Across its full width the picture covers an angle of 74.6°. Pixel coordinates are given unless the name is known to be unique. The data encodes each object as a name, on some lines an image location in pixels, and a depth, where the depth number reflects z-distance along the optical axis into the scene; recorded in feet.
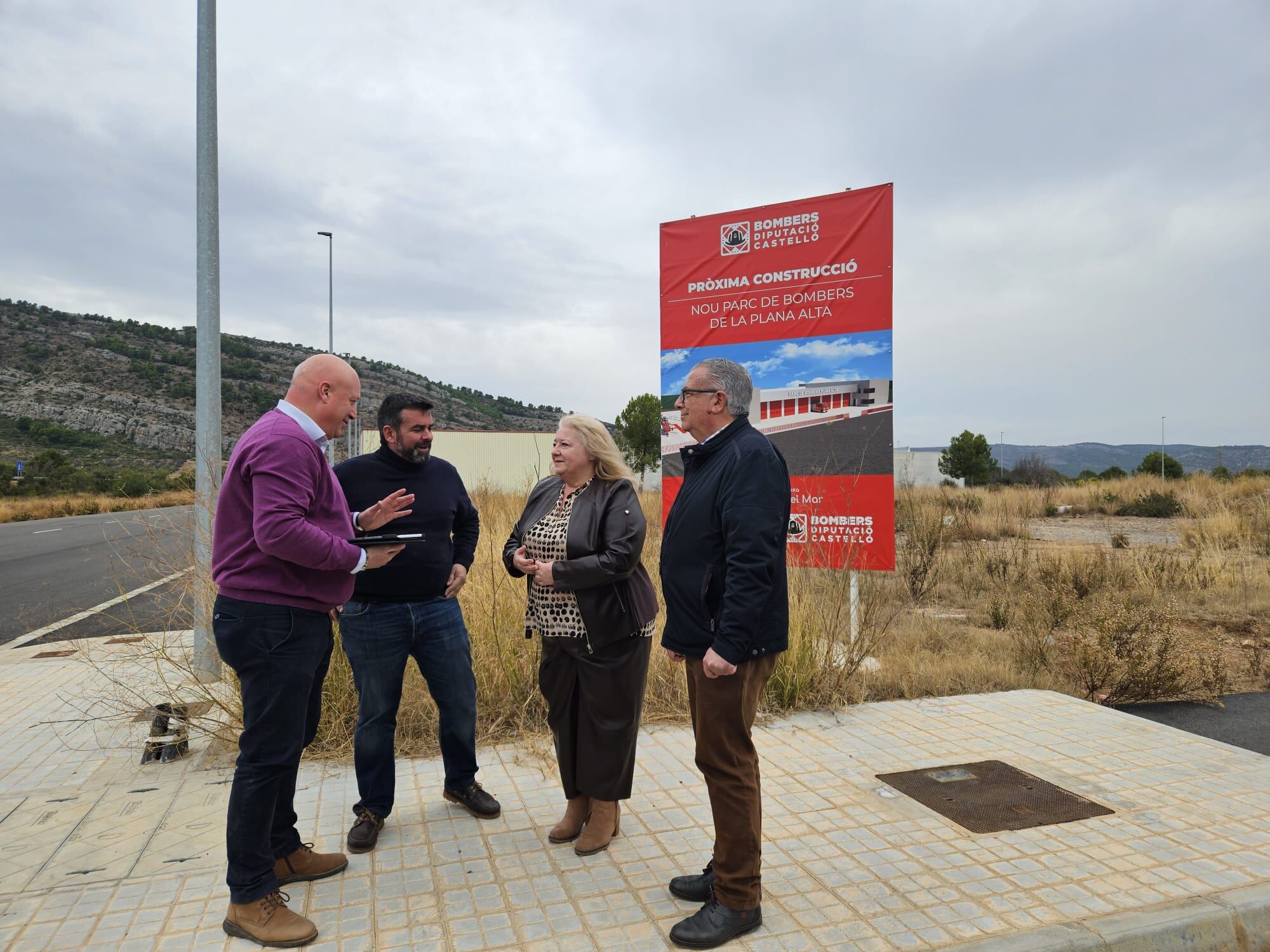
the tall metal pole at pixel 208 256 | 21.07
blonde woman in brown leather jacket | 12.07
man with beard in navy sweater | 12.47
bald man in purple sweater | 9.44
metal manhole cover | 13.24
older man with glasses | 9.37
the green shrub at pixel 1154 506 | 76.59
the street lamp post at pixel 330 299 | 109.40
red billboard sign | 22.40
